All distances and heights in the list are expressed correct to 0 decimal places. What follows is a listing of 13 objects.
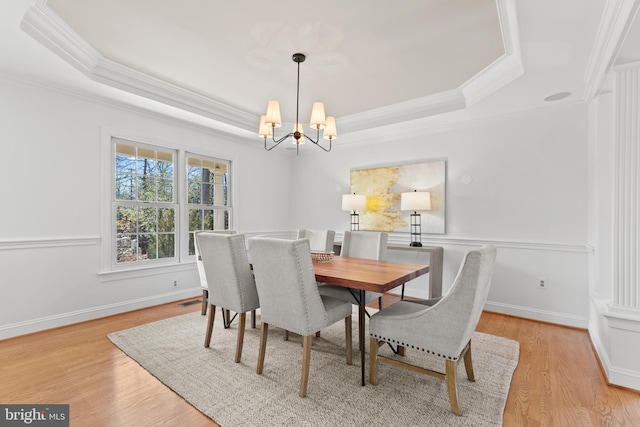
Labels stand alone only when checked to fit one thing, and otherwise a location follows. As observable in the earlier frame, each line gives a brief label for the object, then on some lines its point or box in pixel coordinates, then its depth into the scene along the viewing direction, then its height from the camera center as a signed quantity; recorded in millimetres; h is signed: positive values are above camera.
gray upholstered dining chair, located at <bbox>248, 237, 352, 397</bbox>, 1932 -530
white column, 2098 +175
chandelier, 2701 +838
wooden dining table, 1965 -444
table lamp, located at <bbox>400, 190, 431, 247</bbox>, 3846 +151
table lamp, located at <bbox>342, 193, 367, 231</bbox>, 4434 +155
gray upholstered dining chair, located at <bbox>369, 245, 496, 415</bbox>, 1656 -642
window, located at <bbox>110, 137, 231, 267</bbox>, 3625 +134
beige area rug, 1734 -1152
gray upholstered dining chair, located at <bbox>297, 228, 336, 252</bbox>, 3584 -310
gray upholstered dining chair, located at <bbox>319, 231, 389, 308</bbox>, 3205 -353
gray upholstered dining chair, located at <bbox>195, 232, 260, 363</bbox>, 2365 -493
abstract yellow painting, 4066 +329
